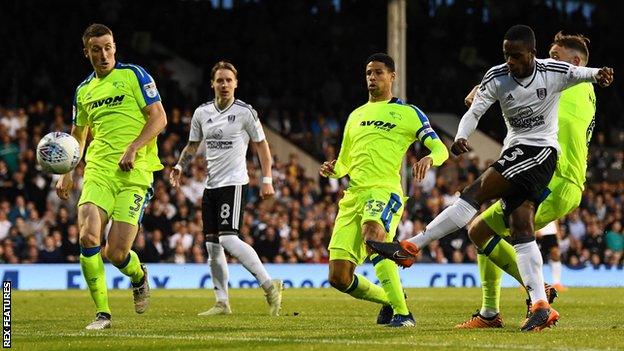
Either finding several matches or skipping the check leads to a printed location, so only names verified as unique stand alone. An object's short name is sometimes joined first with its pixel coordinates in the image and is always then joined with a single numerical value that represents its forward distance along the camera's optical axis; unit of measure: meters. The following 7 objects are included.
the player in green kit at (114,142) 10.16
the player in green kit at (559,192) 9.84
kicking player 9.09
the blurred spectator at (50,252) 20.58
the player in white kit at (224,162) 12.64
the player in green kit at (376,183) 9.92
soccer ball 10.02
